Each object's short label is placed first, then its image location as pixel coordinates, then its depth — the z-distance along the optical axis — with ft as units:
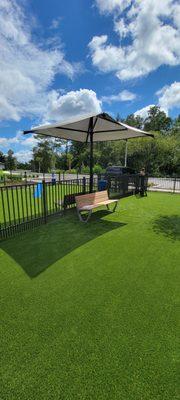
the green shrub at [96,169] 104.73
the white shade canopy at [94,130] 19.21
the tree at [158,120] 167.02
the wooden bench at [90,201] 20.11
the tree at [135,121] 179.93
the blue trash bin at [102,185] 30.98
